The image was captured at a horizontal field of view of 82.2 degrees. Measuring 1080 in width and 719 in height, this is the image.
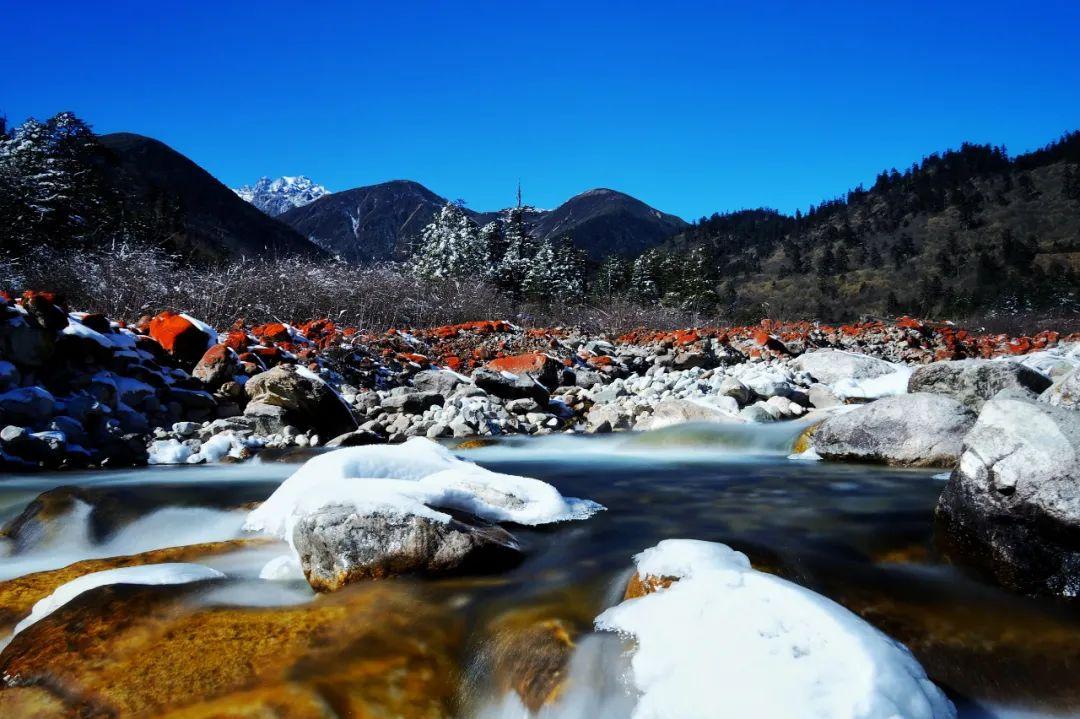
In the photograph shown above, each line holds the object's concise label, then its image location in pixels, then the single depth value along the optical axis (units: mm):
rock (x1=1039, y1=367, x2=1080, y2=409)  4172
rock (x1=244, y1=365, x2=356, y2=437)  6660
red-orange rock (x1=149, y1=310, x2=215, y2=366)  7570
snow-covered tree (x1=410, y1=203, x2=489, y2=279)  38031
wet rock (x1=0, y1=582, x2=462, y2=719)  1699
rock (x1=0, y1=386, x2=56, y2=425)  5586
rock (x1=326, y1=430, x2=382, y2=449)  6281
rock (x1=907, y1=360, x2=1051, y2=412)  5648
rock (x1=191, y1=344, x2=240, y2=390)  7238
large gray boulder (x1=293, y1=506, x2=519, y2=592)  2416
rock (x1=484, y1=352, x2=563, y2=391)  9852
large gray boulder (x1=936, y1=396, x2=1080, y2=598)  2465
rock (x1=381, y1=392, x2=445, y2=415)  7977
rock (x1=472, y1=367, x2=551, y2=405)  8773
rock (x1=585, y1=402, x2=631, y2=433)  7934
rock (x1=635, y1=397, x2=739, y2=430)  7480
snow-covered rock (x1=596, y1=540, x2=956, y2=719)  1509
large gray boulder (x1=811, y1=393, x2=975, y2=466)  4902
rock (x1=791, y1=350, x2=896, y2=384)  9445
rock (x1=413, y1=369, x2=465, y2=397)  8758
